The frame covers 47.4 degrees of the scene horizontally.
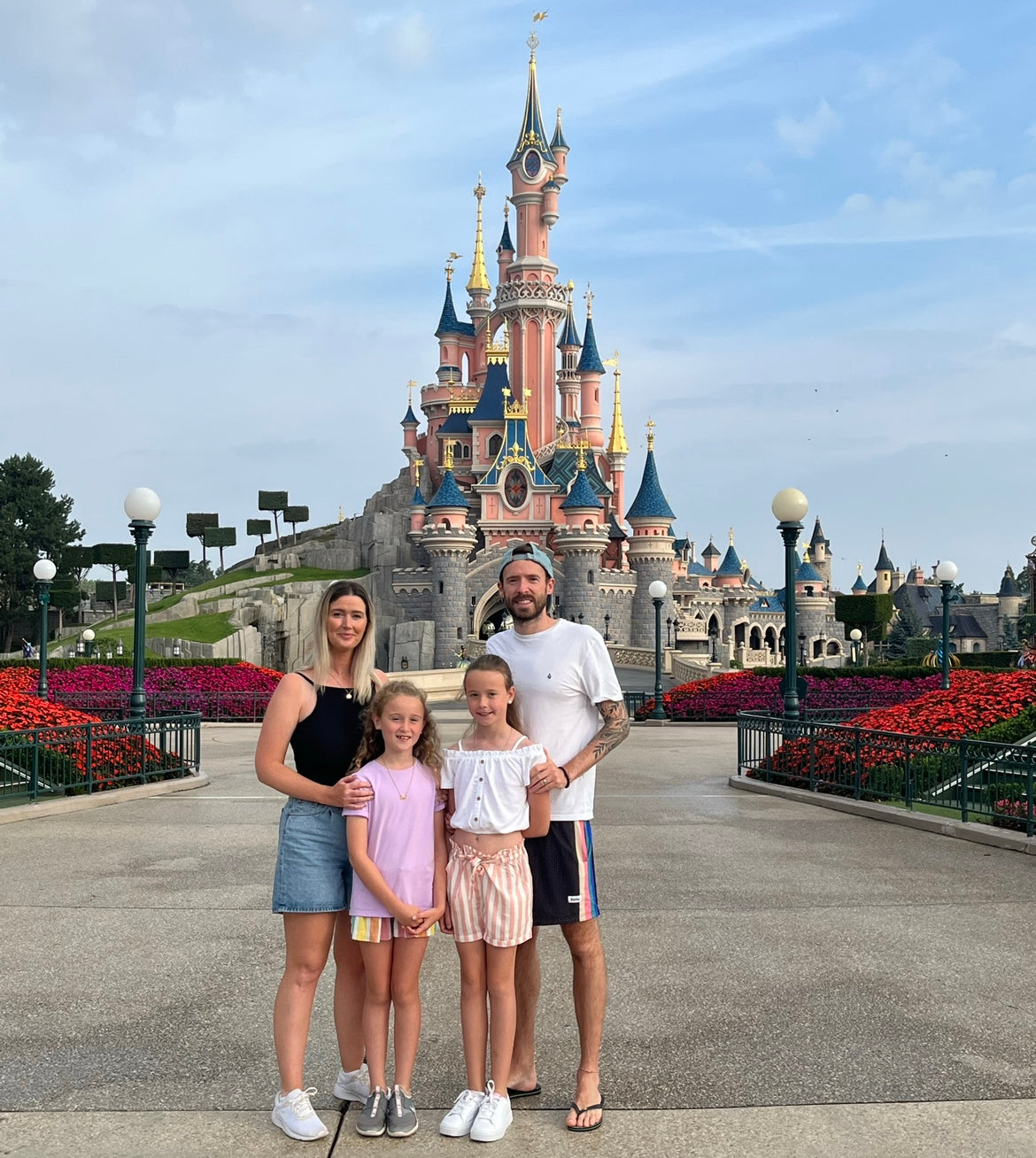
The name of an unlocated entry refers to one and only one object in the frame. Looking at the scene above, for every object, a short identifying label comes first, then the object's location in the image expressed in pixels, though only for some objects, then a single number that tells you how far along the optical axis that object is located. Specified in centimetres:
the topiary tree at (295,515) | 8931
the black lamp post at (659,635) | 2648
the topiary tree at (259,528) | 8912
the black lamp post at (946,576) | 2358
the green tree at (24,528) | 6512
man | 420
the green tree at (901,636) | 7438
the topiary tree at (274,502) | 8881
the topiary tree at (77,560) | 6970
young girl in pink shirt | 396
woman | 401
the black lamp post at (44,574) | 2255
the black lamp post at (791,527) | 1470
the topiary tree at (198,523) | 8981
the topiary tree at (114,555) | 7338
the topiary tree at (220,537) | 8456
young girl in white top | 403
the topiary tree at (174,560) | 8188
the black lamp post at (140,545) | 1439
